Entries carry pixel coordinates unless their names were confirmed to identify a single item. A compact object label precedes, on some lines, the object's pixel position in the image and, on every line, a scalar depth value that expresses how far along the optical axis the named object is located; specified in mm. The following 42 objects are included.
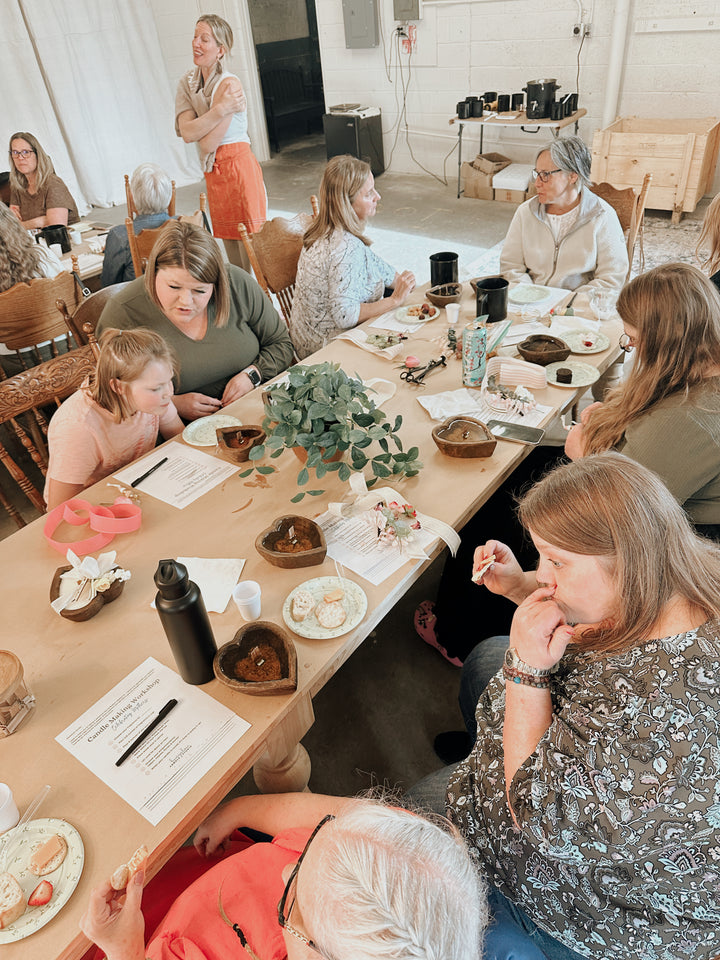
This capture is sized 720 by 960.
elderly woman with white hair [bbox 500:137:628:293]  2623
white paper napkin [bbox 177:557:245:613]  1328
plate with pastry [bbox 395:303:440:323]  2430
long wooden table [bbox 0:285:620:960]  978
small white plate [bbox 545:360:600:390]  1973
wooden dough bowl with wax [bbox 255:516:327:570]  1387
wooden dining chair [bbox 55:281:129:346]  2340
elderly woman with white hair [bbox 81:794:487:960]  654
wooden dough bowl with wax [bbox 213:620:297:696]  1125
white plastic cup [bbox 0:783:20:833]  964
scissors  2049
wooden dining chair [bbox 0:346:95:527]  1822
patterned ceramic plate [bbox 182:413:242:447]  1844
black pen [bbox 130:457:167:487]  1693
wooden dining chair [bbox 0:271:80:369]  2496
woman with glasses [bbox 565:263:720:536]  1473
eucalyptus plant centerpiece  1544
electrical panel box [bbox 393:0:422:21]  5738
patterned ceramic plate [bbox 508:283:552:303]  2512
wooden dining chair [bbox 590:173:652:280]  2943
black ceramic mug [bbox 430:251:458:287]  2512
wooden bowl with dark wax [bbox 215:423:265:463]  1743
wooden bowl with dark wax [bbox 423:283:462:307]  2484
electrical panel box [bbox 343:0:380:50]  5973
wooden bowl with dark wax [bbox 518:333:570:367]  2055
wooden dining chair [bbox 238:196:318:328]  2809
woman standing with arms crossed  3521
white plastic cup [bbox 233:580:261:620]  1234
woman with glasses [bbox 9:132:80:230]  3766
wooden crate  4719
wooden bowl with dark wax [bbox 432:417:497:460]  1667
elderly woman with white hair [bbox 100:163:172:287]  3051
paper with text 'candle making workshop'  1022
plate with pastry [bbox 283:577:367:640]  1254
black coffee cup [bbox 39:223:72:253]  3320
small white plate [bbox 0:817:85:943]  879
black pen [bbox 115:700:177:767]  1064
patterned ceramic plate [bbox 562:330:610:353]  2141
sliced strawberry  897
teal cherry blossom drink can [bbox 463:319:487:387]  1905
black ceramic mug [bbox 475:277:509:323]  2240
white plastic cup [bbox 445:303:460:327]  2311
